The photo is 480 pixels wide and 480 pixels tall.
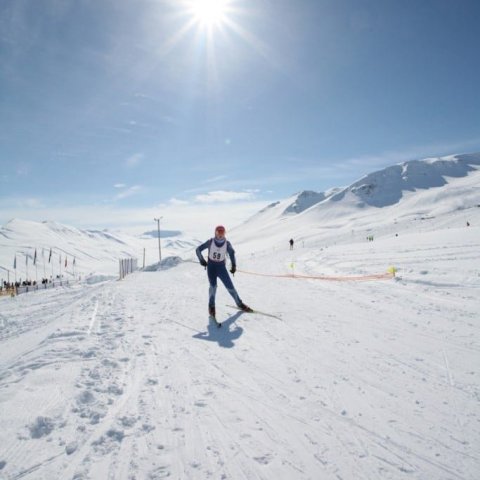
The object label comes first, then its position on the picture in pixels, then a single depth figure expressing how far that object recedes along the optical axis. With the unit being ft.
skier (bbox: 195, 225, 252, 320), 31.24
